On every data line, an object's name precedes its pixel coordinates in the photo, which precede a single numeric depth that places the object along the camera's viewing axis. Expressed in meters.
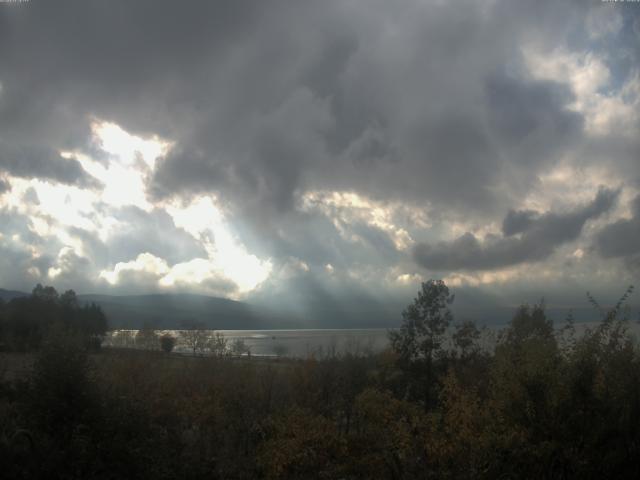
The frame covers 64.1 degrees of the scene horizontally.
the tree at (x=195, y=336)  136.46
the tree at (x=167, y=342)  118.34
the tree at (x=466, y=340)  31.67
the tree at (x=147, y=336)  104.00
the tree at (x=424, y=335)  30.77
